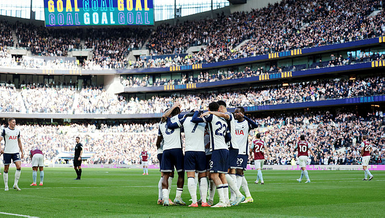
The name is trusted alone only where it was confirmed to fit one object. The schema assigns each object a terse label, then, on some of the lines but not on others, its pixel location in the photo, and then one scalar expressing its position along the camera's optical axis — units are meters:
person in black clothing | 25.48
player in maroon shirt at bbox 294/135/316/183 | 23.14
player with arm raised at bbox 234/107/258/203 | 13.54
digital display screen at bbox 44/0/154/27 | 75.81
